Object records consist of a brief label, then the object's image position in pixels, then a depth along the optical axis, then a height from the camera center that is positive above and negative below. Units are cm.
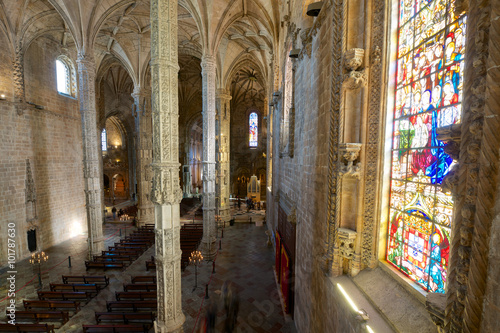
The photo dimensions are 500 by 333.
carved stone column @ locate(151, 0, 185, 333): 628 -20
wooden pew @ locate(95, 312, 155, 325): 717 -545
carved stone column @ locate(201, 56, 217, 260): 1194 -17
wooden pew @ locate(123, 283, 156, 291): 888 -552
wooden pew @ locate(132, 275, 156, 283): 952 -556
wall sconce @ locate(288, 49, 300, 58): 664 +312
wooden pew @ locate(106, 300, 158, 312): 783 -550
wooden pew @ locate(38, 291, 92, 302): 826 -550
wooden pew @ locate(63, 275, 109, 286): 971 -575
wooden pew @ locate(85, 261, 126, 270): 1105 -574
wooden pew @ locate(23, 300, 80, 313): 776 -547
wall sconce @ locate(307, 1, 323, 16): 458 +314
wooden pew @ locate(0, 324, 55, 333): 638 -522
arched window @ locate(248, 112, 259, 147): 3089 +341
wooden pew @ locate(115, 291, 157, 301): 835 -549
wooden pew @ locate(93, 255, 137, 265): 1143 -567
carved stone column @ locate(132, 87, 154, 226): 1750 +17
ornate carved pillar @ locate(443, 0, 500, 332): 154 -23
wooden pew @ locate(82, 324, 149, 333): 660 -545
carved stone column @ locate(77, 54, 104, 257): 1125 +27
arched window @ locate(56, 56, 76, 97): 1489 +548
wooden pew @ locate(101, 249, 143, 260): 1216 -565
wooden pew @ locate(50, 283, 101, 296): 881 -548
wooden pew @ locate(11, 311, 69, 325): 718 -544
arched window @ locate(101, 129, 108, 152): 2699 +140
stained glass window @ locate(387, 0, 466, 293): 248 +26
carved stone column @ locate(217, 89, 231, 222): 1806 -18
